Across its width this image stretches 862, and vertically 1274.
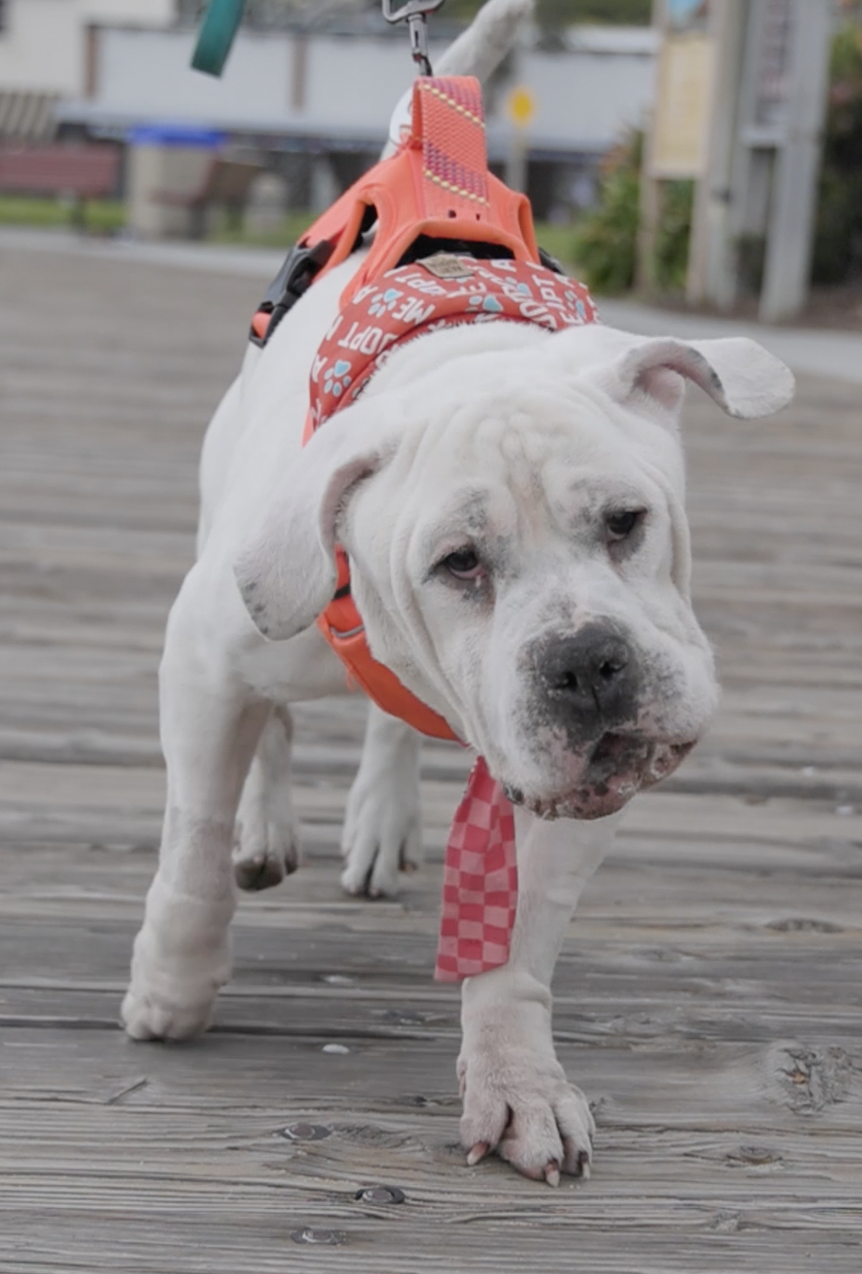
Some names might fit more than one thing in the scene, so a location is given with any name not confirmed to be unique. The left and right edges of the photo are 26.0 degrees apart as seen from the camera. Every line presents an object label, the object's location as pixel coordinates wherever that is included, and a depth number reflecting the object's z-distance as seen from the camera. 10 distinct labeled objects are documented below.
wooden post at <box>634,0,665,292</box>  14.40
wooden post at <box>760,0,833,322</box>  11.74
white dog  1.88
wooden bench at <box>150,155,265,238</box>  25.70
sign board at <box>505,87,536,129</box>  19.34
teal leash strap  3.28
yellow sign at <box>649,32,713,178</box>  13.30
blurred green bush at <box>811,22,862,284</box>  13.05
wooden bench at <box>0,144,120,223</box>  27.02
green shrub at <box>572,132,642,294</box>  15.09
